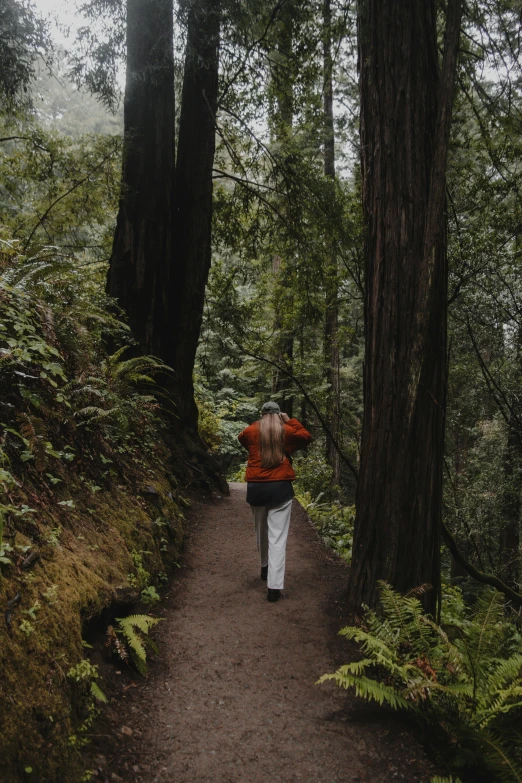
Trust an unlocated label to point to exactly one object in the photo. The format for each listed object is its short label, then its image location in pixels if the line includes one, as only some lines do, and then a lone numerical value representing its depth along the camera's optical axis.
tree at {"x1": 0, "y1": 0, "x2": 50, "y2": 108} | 6.71
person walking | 4.94
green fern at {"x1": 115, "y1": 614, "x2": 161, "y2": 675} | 3.31
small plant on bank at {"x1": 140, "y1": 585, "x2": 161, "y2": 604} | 4.21
